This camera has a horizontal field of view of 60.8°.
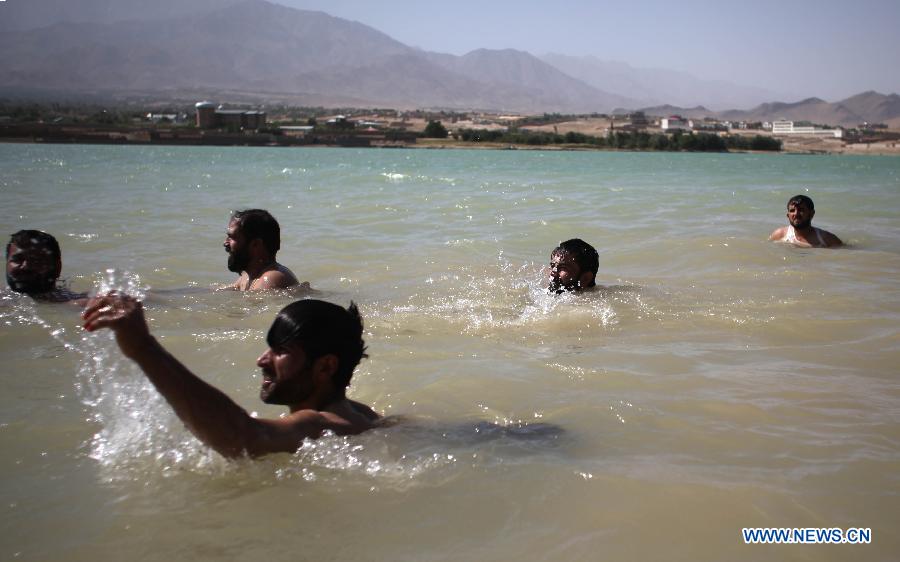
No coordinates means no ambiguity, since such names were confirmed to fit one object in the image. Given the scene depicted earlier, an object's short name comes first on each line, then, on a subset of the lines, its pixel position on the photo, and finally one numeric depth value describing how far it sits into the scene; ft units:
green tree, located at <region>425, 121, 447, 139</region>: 317.01
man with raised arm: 7.76
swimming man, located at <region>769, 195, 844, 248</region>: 33.09
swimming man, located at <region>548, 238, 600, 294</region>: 21.67
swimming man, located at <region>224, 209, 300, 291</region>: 21.08
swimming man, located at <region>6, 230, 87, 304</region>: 19.44
